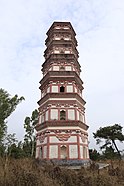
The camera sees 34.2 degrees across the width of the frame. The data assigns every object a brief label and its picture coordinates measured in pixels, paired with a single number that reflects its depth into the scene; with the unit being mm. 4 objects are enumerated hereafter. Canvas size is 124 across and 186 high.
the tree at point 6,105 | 21312
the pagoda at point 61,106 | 18953
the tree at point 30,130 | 35844
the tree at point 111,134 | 34406
